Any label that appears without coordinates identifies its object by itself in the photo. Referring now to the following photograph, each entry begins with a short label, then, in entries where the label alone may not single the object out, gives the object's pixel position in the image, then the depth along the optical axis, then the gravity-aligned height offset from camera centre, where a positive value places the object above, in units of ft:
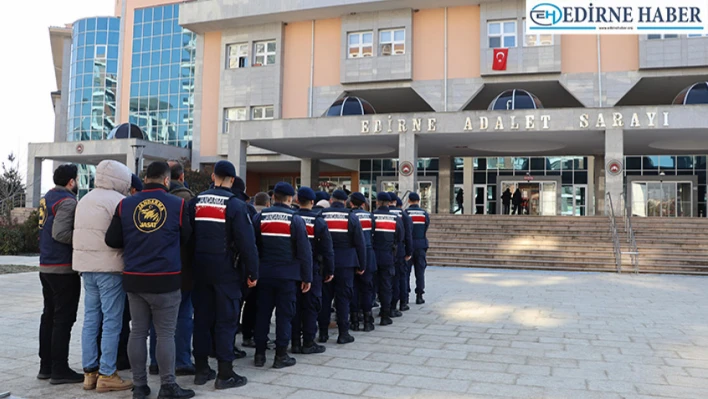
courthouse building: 78.28 +25.21
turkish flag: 95.61 +30.54
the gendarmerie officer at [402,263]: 28.86 -1.87
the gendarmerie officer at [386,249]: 26.27 -1.05
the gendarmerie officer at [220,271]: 16.12 -1.40
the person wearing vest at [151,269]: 14.48 -1.24
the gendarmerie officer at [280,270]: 18.47 -1.52
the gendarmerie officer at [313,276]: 20.34 -1.86
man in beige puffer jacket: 15.34 -1.64
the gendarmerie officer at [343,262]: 22.34 -1.47
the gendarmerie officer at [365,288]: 24.77 -2.80
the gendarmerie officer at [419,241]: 32.17 -0.75
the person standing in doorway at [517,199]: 92.34 +5.45
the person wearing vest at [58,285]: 16.03 -1.93
